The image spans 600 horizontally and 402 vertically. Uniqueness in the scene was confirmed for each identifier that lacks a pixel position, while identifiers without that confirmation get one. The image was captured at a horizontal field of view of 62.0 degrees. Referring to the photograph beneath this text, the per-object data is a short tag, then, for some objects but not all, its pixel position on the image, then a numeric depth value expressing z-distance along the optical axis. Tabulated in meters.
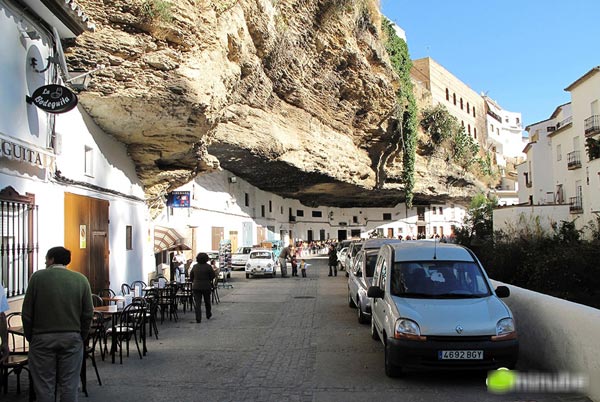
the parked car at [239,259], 28.72
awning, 16.86
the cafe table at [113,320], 7.75
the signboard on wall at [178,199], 20.47
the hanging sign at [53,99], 8.12
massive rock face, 10.25
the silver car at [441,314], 6.18
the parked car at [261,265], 24.88
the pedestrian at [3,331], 5.18
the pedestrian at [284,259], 25.48
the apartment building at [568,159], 24.85
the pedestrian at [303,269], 25.04
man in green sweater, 4.73
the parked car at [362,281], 10.95
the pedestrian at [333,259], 25.45
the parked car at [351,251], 22.84
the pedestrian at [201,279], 11.64
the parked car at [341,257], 29.18
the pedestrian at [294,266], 25.64
